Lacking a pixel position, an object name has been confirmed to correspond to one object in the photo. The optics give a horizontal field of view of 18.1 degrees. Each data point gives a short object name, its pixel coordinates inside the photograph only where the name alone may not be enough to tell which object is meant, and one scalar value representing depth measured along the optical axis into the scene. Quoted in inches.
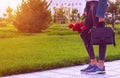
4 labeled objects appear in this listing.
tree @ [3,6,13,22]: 1981.8
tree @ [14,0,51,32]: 933.8
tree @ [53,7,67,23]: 1840.6
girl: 241.6
